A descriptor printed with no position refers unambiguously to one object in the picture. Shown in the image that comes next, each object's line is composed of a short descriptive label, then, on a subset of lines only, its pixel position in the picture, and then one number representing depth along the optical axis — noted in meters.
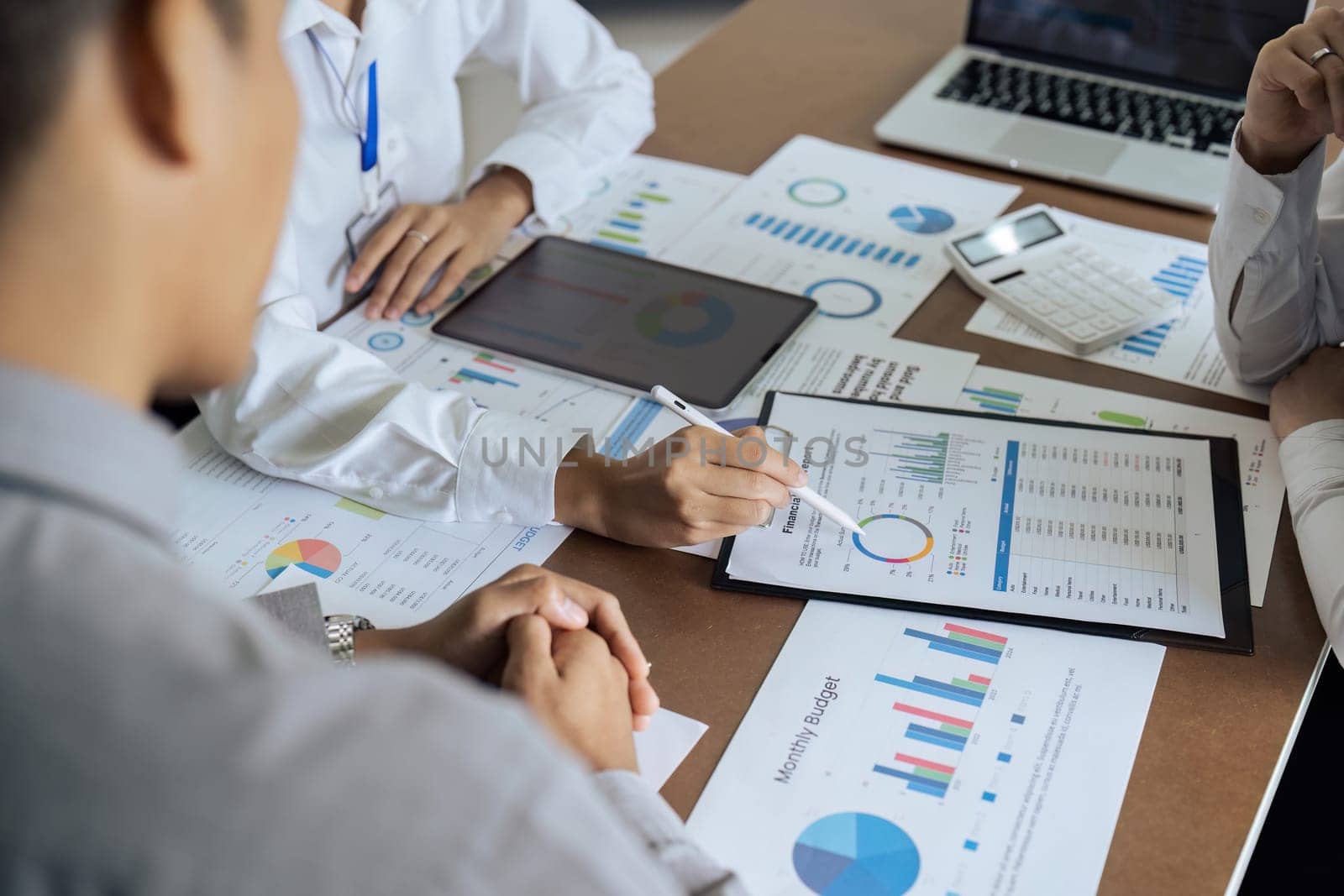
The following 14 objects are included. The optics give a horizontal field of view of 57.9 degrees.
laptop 1.51
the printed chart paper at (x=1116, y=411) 1.09
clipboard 0.89
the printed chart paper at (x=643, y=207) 1.41
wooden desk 0.75
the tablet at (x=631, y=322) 1.17
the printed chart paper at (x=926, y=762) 0.73
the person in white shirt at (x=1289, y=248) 1.08
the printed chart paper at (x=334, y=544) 0.95
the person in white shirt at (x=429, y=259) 0.99
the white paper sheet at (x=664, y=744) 0.80
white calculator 1.24
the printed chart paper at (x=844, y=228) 1.32
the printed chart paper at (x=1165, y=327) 1.20
